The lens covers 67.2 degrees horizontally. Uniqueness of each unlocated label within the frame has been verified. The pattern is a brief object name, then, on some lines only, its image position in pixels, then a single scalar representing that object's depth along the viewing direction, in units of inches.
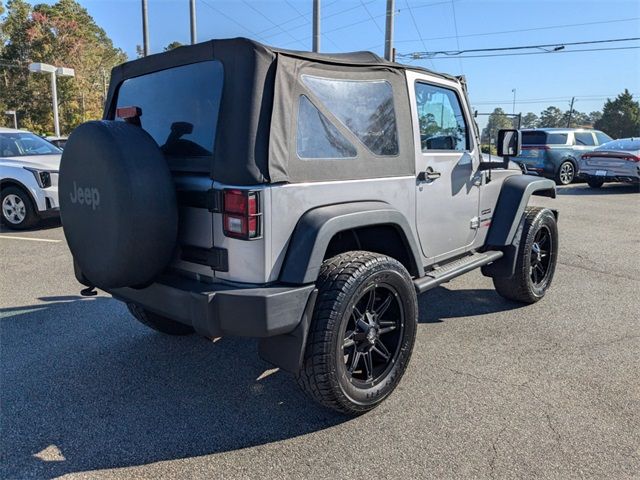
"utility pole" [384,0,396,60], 756.0
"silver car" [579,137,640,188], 497.7
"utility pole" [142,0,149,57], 936.9
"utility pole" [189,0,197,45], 1003.3
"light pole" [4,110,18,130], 1281.5
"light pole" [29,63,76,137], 633.6
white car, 298.5
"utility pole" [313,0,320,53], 760.3
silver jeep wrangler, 93.0
